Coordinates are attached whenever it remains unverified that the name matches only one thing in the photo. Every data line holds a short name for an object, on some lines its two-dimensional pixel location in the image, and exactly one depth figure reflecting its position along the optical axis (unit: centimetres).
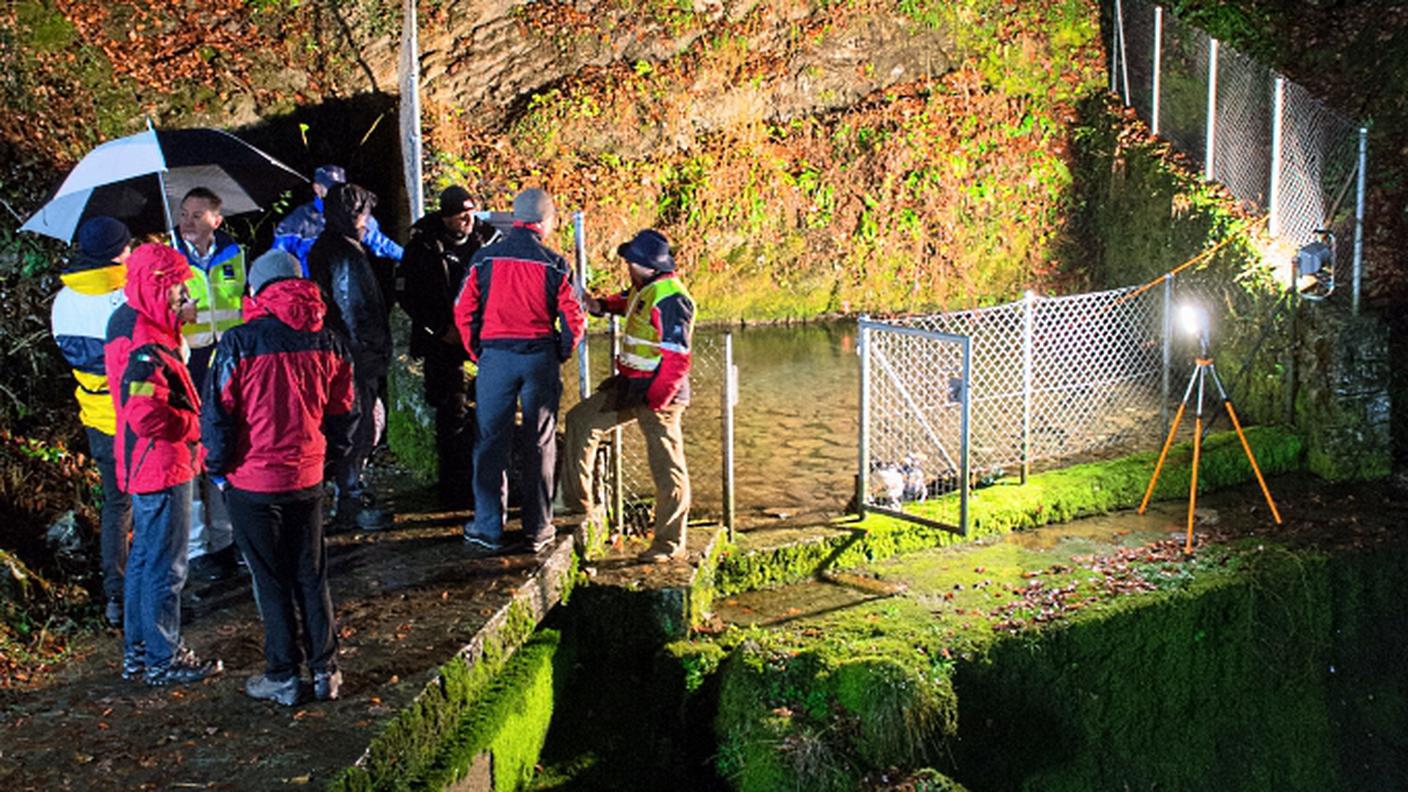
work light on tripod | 1048
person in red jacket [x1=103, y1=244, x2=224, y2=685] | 644
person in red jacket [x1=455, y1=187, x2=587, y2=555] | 799
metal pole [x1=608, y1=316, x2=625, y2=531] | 933
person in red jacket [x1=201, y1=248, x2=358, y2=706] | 617
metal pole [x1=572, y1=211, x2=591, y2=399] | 923
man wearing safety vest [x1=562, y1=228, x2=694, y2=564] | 827
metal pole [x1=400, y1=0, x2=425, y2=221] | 1070
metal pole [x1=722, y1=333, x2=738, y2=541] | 905
